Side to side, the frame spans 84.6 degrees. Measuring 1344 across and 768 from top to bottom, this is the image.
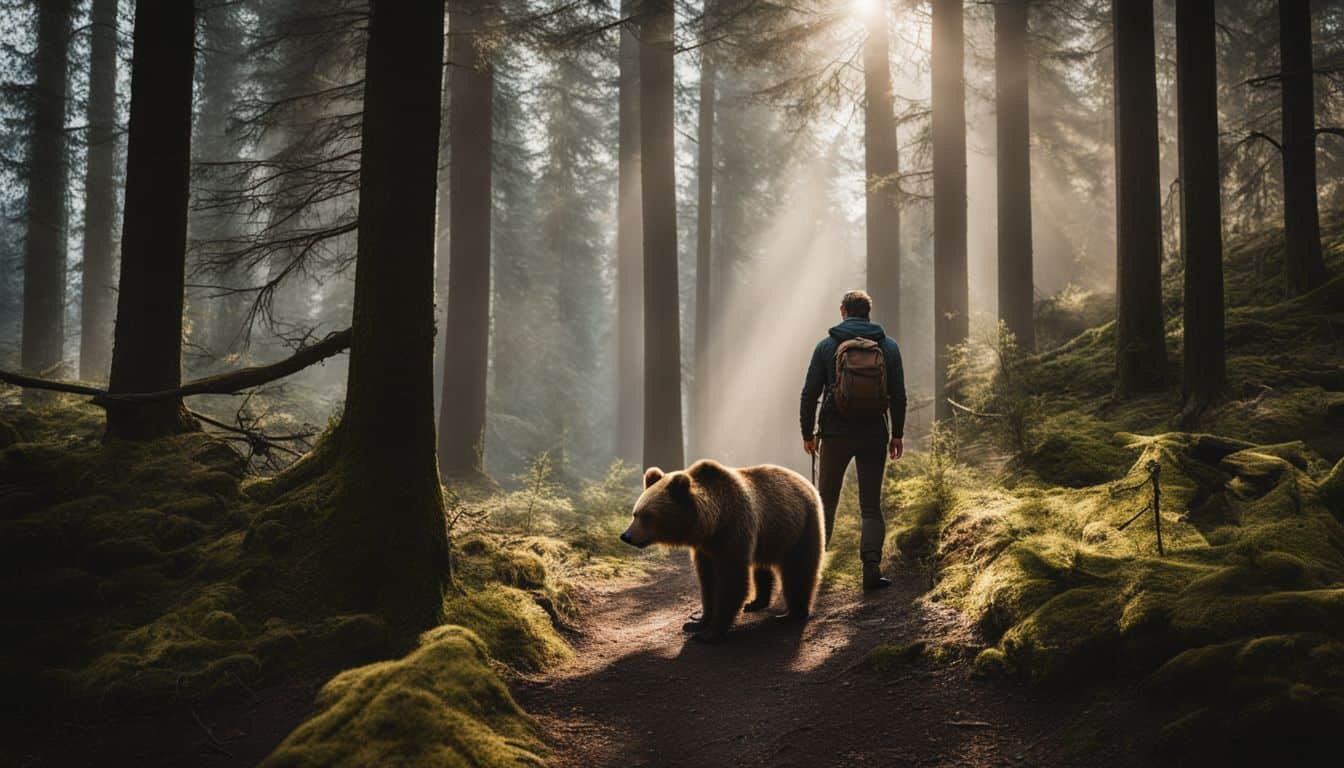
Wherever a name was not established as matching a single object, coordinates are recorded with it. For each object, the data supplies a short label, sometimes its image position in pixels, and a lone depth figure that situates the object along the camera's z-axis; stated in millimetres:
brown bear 5969
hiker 6820
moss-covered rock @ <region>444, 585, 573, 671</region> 5188
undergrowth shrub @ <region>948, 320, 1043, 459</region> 8398
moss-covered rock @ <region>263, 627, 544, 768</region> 3057
